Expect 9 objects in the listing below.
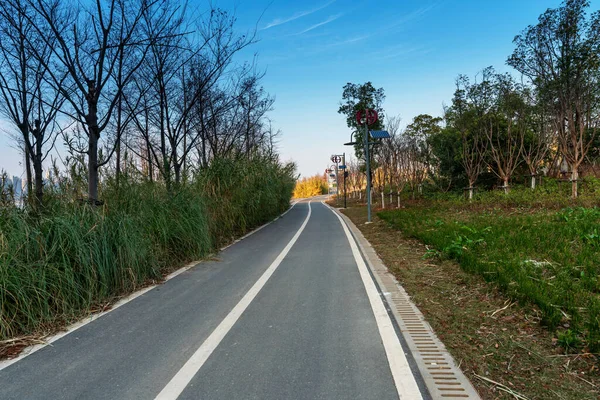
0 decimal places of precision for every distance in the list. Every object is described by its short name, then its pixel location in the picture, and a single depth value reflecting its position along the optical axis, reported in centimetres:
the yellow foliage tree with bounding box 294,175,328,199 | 8175
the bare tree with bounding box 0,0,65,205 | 691
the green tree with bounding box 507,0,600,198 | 1261
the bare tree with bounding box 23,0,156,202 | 634
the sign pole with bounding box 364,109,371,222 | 1406
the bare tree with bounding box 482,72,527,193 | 1683
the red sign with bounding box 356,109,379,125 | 1465
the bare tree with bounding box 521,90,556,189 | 1616
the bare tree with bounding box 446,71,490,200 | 1795
